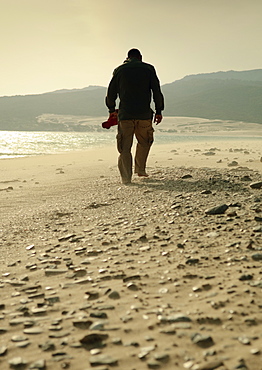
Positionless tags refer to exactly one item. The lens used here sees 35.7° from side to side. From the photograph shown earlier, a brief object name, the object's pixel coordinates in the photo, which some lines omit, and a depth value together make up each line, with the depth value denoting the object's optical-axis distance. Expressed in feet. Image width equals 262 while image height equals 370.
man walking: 22.25
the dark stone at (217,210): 13.47
